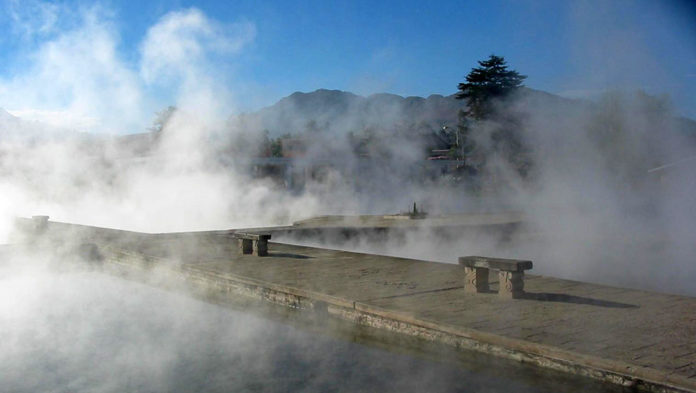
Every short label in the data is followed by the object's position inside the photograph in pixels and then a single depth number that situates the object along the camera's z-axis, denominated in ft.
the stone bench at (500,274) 19.51
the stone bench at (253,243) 31.19
